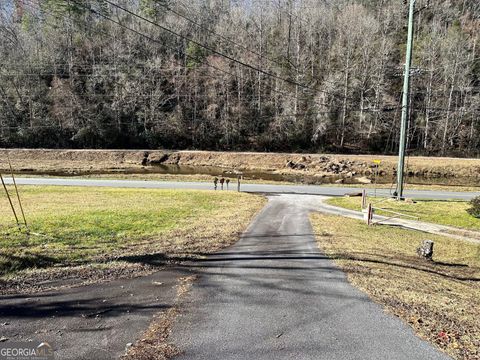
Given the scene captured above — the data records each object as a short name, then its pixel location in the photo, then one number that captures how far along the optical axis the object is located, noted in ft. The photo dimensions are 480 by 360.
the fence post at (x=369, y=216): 55.50
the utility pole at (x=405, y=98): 71.46
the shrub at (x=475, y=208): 65.26
